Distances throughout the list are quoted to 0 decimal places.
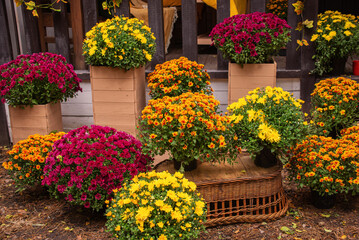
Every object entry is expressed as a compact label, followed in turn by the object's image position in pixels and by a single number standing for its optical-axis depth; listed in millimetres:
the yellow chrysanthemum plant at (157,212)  2195
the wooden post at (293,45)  4180
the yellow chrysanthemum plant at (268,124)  2902
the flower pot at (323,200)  3145
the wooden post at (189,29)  4168
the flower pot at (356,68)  4367
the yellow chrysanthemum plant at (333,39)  4125
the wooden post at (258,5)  4121
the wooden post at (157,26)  4195
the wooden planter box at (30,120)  3859
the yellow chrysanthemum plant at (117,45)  3588
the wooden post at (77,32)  4348
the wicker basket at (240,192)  2895
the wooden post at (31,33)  4406
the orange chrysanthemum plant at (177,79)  3676
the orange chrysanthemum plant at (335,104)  3531
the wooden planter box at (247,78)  3883
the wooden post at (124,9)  4273
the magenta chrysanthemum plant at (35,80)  3648
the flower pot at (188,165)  3023
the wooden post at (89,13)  4242
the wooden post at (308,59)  4141
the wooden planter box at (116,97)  3785
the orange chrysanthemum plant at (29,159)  3234
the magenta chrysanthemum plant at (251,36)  3715
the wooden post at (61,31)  4336
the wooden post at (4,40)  4402
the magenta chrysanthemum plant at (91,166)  2816
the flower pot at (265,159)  3029
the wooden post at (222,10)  4141
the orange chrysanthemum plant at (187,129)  2730
